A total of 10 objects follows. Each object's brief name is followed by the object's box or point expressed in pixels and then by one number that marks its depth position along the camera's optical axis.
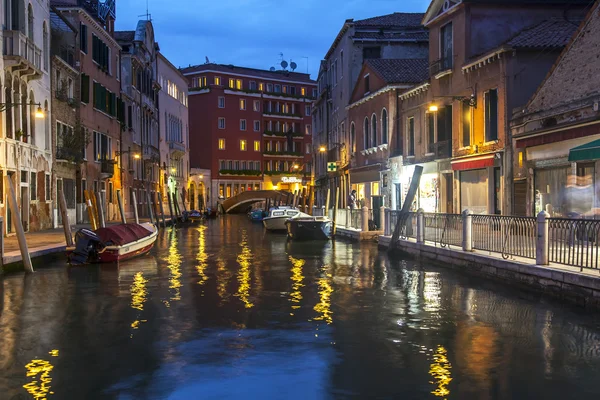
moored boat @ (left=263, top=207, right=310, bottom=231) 38.58
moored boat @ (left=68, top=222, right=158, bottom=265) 19.93
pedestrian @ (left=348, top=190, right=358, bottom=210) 40.33
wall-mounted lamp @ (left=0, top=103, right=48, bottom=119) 22.89
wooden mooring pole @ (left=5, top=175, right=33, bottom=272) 17.64
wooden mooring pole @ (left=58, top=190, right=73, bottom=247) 21.59
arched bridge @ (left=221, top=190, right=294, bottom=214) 73.19
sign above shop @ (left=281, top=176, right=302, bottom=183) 88.56
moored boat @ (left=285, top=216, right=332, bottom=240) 30.75
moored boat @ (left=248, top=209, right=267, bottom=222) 57.25
